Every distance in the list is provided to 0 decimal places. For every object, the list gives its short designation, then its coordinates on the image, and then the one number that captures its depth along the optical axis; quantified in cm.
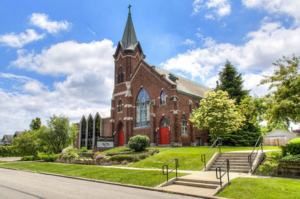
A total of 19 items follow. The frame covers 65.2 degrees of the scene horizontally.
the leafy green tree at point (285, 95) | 1252
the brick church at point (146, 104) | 3002
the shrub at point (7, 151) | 4944
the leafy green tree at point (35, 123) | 5981
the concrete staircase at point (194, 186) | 944
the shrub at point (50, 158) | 2642
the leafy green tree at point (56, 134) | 3108
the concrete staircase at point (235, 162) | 1312
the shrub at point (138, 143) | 2272
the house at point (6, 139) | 8827
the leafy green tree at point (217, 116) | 2525
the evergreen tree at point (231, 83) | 3189
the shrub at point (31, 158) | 3184
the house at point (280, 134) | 4553
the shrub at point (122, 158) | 1972
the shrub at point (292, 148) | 1266
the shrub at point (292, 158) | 1153
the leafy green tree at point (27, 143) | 3284
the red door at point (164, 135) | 2992
